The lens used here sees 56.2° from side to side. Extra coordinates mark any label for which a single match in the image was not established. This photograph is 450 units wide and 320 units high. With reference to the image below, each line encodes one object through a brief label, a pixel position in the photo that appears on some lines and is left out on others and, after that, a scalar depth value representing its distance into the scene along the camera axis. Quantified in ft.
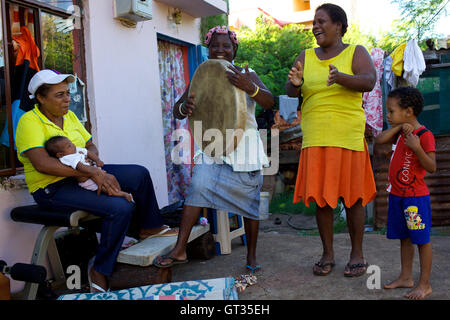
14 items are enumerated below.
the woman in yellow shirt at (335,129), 10.02
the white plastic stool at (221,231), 13.23
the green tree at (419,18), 40.55
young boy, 8.84
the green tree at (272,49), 36.91
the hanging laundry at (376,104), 22.94
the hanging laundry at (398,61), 21.71
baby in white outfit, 9.11
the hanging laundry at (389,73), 22.53
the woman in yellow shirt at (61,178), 9.07
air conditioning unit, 13.89
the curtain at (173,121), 18.29
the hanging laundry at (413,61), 20.99
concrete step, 9.35
